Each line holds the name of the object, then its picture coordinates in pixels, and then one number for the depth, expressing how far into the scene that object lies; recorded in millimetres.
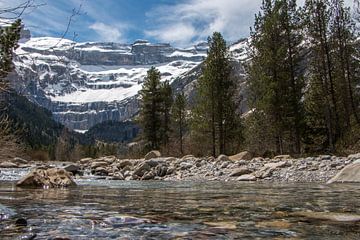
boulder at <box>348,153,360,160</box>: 17295
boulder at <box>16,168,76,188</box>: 12258
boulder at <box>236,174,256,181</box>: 15497
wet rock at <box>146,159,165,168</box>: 22562
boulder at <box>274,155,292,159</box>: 22320
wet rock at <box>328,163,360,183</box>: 12231
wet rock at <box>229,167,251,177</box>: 17203
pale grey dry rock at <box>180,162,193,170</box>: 22359
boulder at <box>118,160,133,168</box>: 29059
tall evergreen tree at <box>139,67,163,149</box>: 47969
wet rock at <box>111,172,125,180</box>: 20438
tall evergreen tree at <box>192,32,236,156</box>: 33625
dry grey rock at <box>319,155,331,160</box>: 18788
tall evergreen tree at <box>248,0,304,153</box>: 27531
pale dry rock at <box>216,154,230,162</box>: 23212
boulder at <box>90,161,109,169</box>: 30445
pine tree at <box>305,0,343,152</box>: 26938
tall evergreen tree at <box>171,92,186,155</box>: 49472
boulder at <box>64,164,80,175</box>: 25328
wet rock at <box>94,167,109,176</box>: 24938
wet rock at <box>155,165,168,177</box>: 20788
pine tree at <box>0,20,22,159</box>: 11929
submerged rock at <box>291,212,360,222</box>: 5113
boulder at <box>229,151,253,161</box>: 24516
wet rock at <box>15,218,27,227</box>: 4840
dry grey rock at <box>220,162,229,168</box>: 20416
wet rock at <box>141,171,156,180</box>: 19631
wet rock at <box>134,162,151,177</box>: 20866
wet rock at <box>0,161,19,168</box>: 36031
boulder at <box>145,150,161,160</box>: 36350
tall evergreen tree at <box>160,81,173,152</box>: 48406
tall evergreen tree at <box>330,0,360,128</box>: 27703
